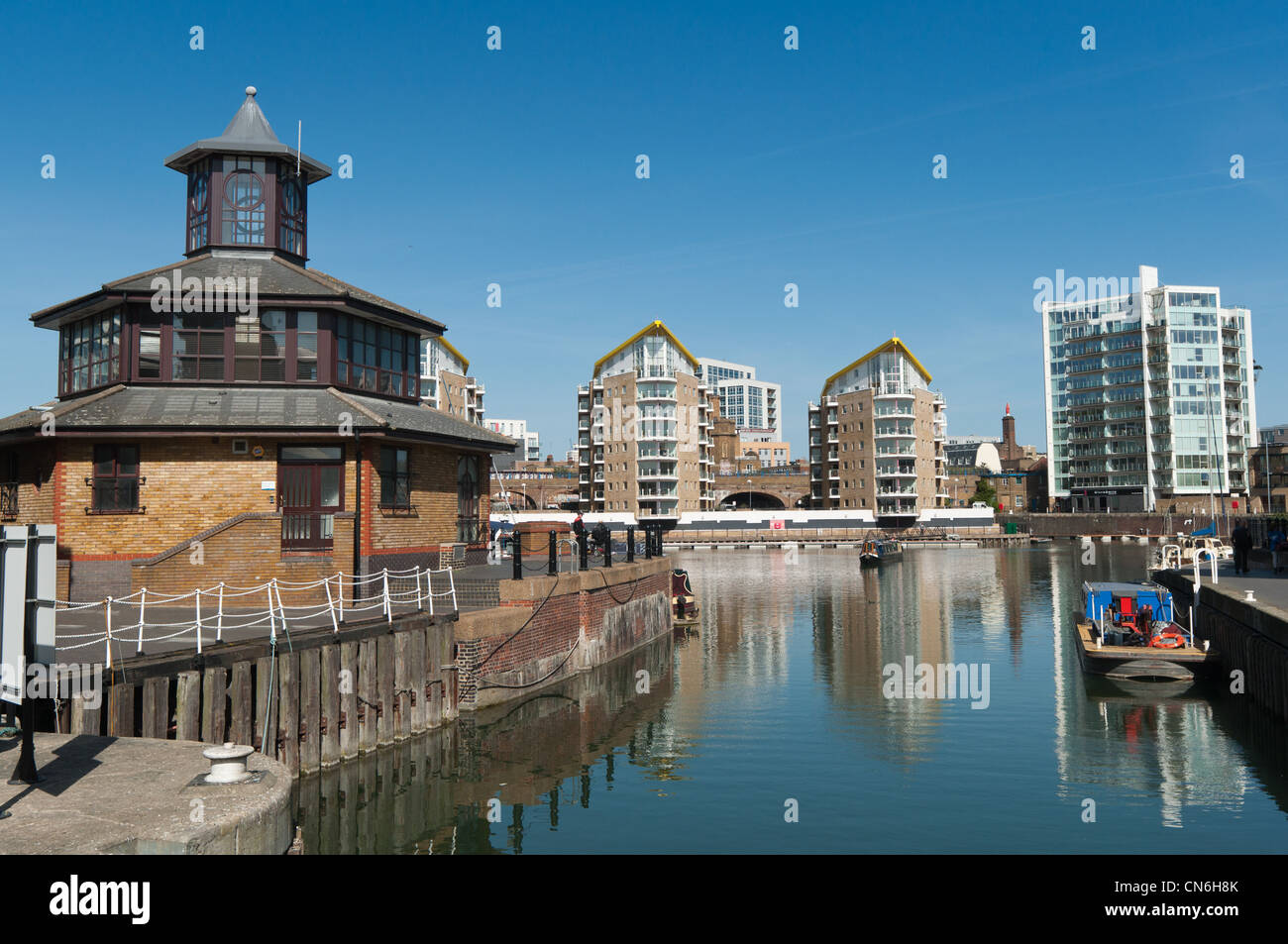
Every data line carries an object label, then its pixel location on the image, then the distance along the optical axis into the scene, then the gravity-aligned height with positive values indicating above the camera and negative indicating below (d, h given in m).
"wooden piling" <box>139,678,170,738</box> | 14.09 -2.96
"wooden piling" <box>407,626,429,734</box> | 20.91 -3.87
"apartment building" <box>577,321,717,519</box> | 126.50 +10.90
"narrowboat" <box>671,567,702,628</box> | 45.19 -4.74
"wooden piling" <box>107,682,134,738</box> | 13.48 -2.88
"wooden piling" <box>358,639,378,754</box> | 19.28 -3.78
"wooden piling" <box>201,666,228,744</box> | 15.05 -3.13
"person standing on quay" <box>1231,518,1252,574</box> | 38.38 -1.79
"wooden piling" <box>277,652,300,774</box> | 16.89 -3.66
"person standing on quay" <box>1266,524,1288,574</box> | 36.97 -1.89
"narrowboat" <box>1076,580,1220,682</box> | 27.77 -4.35
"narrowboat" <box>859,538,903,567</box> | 81.91 -4.31
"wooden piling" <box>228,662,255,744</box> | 15.61 -3.29
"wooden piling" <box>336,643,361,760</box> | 18.69 -3.83
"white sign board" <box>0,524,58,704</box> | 8.91 -0.75
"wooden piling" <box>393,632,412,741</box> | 20.34 -3.84
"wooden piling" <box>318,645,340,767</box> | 18.08 -3.78
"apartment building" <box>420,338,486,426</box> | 117.50 +17.53
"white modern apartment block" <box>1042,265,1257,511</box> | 131.75 +15.47
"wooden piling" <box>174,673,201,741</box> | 14.51 -3.03
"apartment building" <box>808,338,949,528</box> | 130.25 +9.56
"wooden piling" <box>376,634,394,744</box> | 19.78 -3.79
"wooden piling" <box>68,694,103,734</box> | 12.98 -2.86
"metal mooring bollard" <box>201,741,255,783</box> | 9.91 -2.69
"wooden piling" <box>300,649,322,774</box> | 17.48 -3.85
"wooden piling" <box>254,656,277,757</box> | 16.27 -3.28
